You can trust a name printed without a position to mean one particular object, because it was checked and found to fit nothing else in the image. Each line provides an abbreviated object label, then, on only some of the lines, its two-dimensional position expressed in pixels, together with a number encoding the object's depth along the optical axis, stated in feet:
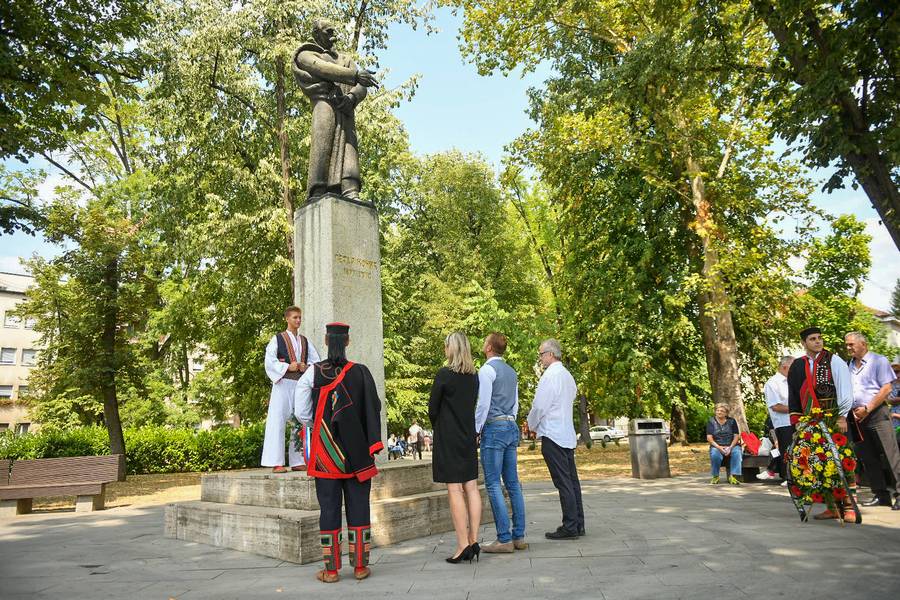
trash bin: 43.42
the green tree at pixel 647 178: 54.08
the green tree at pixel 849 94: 24.22
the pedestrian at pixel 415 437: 95.29
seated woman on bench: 37.29
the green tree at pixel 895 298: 280.31
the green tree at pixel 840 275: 82.94
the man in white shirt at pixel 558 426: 20.33
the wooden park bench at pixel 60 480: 36.09
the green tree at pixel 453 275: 86.33
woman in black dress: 17.56
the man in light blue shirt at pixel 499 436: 18.80
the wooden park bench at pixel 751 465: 37.24
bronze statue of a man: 28.81
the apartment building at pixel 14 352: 157.69
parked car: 167.32
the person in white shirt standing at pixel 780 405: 31.32
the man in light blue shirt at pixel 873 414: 23.93
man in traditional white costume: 23.29
